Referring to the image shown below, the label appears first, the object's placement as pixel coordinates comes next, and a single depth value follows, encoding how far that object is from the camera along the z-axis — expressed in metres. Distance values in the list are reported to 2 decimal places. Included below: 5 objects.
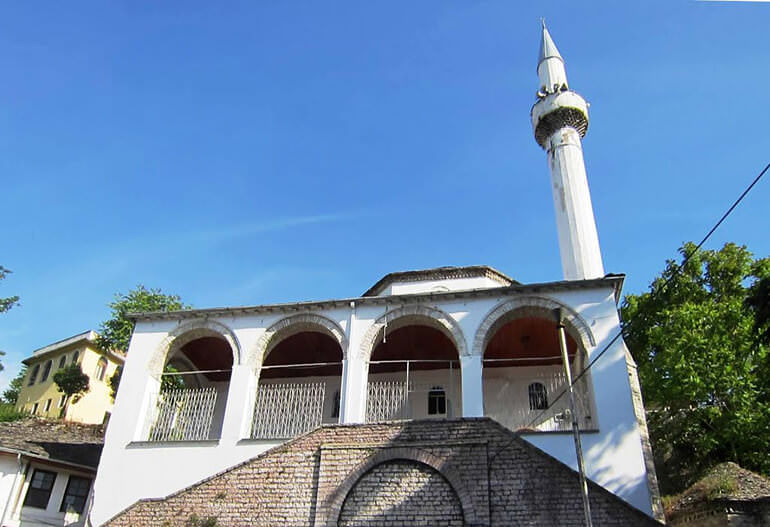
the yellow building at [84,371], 35.59
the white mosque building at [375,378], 12.70
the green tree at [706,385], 17.97
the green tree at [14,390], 41.47
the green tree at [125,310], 30.83
